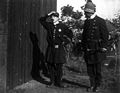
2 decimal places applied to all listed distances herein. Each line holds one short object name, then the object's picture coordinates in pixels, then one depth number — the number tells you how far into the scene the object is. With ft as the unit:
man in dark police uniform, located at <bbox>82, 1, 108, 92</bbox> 21.95
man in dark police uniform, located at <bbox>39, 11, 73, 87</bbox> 23.41
